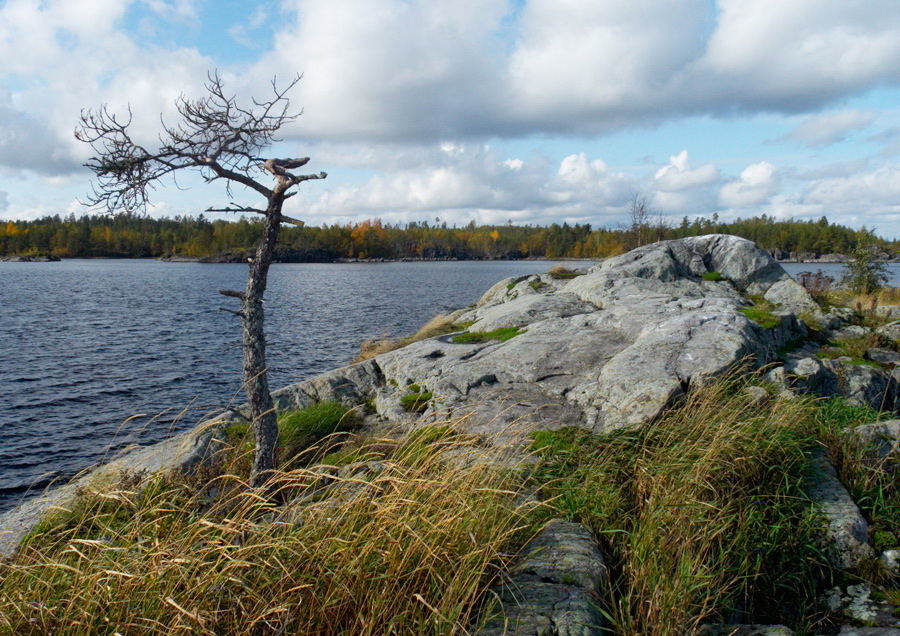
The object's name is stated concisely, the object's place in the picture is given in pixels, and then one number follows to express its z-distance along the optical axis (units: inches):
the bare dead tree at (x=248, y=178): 269.9
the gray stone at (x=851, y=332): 592.1
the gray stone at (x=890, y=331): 563.1
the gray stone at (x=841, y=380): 372.2
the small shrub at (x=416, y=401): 401.6
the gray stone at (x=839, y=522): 225.3
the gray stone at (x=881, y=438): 279.9
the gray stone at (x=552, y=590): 152.3
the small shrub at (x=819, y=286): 786.8
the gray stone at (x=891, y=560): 221.0
